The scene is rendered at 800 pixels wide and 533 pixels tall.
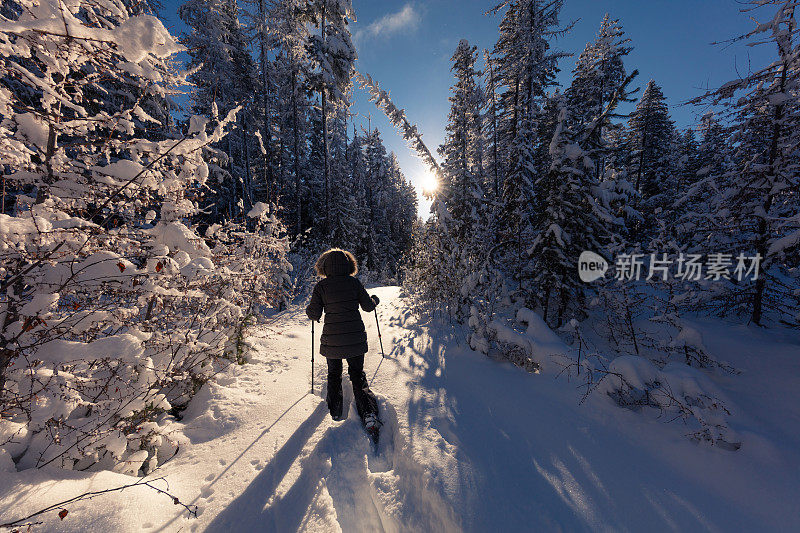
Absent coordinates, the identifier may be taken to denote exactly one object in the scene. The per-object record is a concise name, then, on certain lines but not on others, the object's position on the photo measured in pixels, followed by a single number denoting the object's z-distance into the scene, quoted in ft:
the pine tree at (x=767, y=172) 17.72
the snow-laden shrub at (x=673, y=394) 8.71
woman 11.93
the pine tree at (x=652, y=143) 75.66
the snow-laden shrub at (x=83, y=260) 5.17
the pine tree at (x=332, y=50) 42.75
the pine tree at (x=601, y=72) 65.46
